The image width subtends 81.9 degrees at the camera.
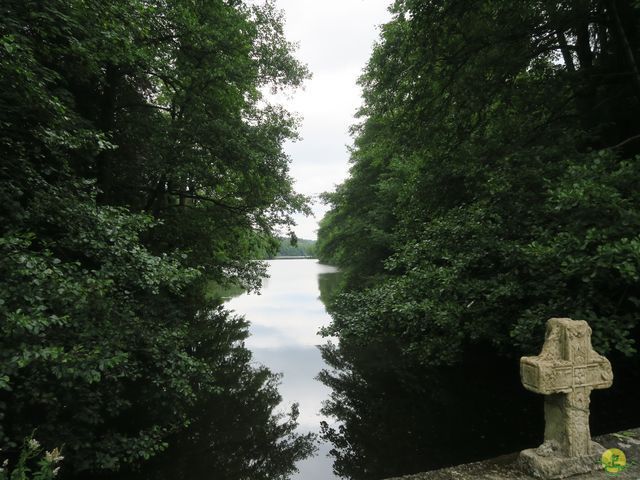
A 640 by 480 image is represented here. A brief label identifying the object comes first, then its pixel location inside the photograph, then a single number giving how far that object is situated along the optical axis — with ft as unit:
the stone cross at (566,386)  11.20
